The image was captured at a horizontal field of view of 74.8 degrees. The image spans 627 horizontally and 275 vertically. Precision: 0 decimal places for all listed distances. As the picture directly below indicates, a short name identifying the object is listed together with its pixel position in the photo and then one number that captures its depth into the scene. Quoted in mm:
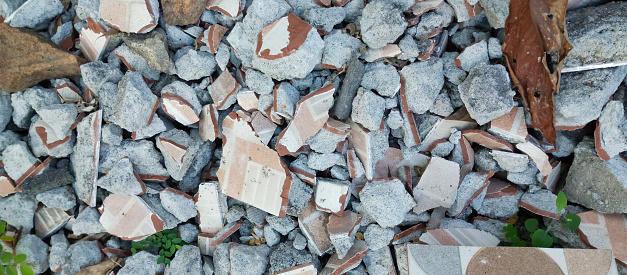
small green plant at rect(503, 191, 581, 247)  363
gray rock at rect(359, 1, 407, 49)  362
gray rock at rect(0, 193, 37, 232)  438
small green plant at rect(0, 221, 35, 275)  388
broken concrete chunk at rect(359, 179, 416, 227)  380
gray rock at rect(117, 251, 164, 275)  412
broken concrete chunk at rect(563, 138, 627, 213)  369
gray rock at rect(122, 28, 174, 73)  394
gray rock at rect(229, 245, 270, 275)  389
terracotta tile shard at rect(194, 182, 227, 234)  417
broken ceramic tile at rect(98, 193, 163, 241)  414
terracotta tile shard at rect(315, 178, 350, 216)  390
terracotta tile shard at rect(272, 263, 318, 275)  383
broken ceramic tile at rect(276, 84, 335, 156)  373
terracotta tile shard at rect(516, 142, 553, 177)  382
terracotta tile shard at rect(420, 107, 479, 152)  395
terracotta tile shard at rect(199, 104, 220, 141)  409
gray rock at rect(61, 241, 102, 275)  418
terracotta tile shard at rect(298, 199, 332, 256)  395
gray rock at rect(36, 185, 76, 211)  423
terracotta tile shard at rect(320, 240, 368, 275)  382
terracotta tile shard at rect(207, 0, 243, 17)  384
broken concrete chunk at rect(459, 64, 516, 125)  364
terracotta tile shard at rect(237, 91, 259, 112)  396
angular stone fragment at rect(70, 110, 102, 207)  405
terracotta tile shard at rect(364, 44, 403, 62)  377
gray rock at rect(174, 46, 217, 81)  400
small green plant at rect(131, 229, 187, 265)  426
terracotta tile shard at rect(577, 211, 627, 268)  369
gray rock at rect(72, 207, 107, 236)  420
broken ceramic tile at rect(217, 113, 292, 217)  392
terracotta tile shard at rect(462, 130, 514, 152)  384
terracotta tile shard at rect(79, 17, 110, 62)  410
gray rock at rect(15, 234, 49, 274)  429
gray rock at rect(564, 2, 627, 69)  352
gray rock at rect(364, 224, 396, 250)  386
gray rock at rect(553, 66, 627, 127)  359
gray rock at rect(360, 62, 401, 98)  377
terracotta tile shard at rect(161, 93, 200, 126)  399
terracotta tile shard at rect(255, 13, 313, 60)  365
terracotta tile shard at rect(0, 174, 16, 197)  431
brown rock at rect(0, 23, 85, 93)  414
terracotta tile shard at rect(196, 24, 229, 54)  395
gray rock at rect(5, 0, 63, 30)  420
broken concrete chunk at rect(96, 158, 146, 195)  405
